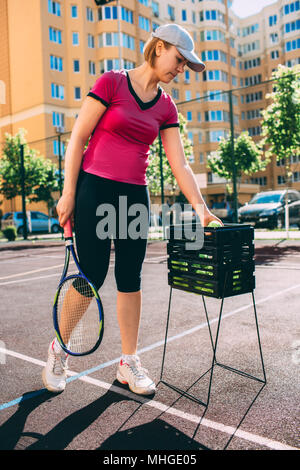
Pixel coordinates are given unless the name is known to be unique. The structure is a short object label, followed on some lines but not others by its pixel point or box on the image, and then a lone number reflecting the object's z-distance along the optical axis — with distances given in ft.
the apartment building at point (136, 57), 128.47
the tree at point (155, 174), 96.58
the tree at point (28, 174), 100.53
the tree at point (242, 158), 110.63
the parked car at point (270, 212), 61.35
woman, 8.82
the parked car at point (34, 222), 89.82
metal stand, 8.98
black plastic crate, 8.73
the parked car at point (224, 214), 80.38
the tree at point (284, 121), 64.39
